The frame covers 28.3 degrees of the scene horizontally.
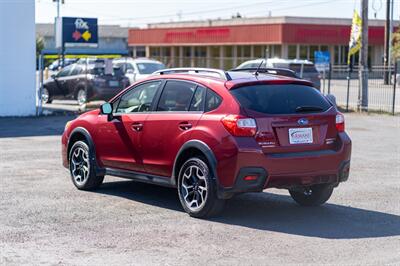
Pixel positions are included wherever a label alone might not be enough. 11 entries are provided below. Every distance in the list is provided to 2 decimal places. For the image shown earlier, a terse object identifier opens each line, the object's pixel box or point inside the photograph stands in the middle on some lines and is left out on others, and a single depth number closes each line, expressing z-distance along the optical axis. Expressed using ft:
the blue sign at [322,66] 104.87
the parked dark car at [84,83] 90.12
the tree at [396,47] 162.75
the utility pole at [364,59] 87.71
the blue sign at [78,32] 117.29
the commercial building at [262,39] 201.46
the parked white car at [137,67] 104.01
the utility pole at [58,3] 168.55
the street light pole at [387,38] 159.49
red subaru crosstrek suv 28.50
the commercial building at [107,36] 324.80
